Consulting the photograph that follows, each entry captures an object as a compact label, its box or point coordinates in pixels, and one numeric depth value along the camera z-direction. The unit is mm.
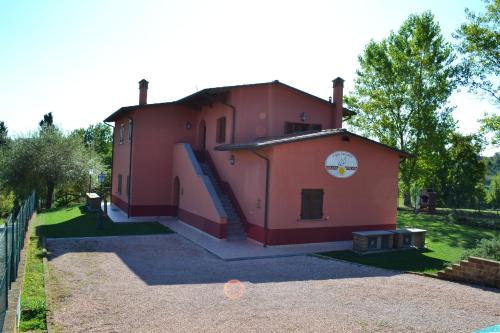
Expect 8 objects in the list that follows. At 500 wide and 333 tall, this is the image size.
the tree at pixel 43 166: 27938
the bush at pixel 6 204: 26998
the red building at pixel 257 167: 14562
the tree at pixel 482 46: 24841
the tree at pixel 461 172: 37219
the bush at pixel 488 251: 10991
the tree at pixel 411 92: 29734
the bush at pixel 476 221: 20983
